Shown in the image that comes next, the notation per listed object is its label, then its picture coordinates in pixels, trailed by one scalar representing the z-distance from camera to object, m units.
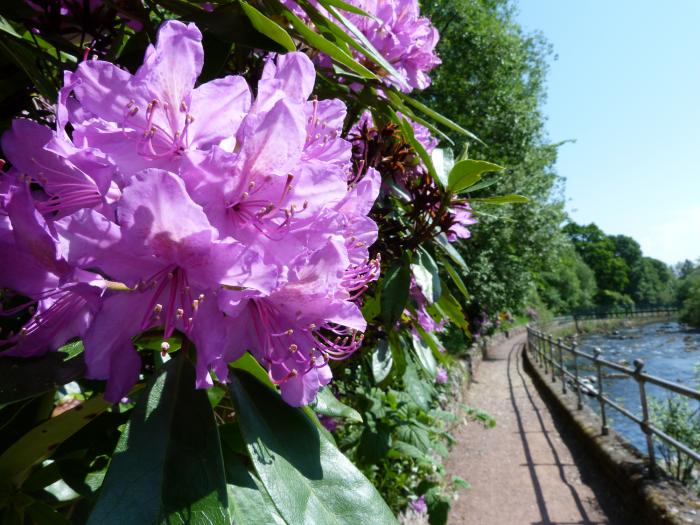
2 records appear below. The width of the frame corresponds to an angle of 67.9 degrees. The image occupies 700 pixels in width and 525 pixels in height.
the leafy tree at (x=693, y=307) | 39.12
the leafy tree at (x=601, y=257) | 73.81
